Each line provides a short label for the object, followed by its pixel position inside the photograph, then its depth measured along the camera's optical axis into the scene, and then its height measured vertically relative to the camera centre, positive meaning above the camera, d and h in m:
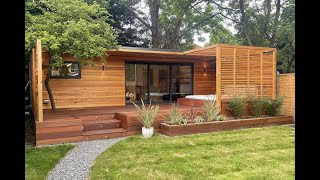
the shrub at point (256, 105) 9.14 -0.56
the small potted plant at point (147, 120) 7.14 -0.84
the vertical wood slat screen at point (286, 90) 9.41 -0.05
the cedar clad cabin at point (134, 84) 7.13 +0.20
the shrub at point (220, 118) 8.37 -0.91
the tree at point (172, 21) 18.56 +4.98
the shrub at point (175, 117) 7.66 -0.84
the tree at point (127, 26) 17.64 +4.52
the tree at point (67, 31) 7.11 +1.59
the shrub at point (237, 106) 8.86 -0.56
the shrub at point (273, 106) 9.21 -0.59
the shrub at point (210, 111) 8.26 -0.70
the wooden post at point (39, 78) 6.23 +0.25
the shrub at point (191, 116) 8.00 -0.83
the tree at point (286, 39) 12.74 +2.48
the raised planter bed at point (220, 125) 7.35 -1.09
